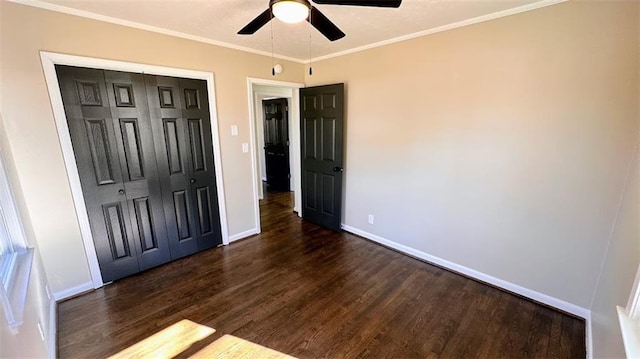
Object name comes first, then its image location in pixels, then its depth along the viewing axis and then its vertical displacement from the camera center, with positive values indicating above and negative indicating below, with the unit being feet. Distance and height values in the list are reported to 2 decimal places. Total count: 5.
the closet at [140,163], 7.28 -0.99
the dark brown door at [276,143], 17.20 -0.96
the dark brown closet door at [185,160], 8.50 -1.01
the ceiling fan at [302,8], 4.59 +2.18
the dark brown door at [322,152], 10.96 -1.02
